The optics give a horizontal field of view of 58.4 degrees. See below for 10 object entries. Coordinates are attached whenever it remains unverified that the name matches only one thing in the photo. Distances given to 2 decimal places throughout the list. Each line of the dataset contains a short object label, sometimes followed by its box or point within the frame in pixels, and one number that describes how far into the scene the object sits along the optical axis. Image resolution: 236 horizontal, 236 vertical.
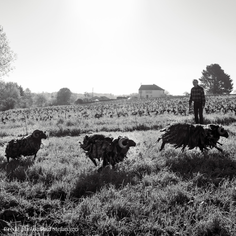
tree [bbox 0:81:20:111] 57.64
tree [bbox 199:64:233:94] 66.56
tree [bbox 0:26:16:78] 23.42
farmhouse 96.38
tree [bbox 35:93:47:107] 100.37
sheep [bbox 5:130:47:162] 7.31
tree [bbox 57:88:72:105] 80.31
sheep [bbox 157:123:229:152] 7.26
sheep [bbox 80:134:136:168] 6.25
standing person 11.36
